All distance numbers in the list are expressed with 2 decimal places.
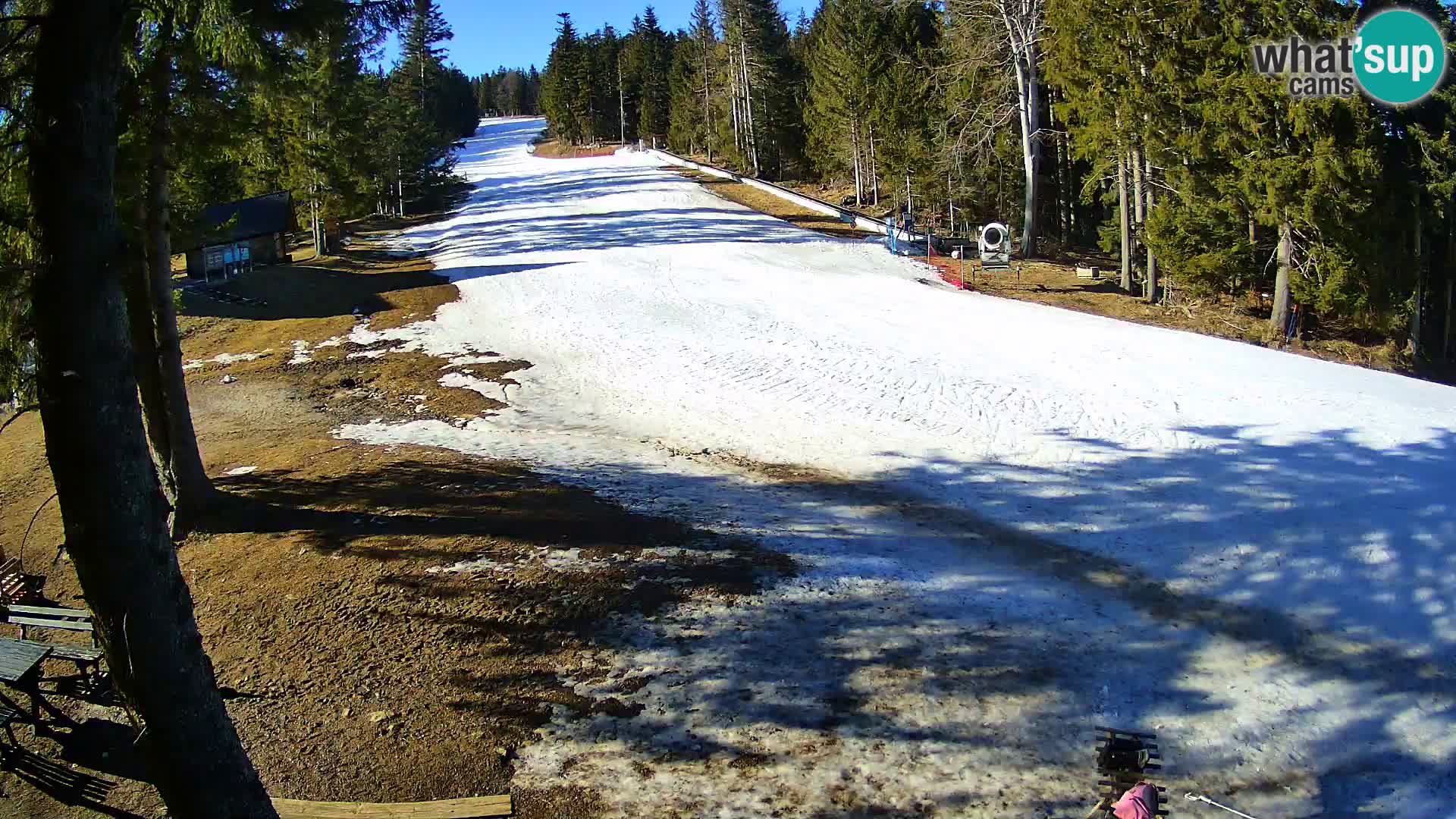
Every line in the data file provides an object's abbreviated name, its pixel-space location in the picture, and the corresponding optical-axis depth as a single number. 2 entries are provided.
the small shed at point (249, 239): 24.05
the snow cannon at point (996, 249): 28.17
